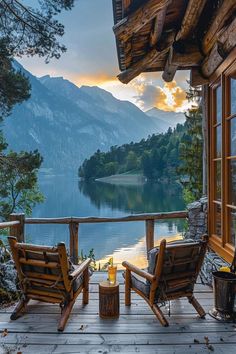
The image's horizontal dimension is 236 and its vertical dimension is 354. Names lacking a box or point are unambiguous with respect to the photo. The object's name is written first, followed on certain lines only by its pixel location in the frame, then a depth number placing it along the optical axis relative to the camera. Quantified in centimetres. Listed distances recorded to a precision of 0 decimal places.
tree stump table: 296
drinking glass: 310
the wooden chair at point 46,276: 274
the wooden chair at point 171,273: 277
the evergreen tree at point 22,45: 534
